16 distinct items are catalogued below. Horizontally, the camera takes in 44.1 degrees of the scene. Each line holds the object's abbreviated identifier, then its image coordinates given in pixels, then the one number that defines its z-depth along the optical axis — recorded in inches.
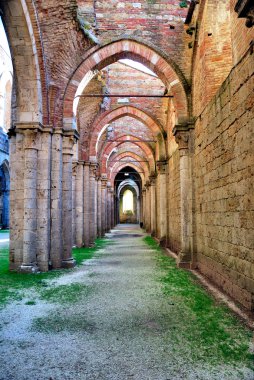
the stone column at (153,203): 725.3
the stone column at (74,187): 508.8
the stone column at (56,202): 315.6
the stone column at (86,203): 527.2
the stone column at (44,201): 302.5
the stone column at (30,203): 289.6
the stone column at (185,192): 323.9
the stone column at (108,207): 1000.6
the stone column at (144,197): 1159.0
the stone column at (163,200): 528.7
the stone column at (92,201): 547.8
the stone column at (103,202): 789.2
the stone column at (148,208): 938.7
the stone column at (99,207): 725.3
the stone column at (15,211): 294.0
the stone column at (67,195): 333.4
